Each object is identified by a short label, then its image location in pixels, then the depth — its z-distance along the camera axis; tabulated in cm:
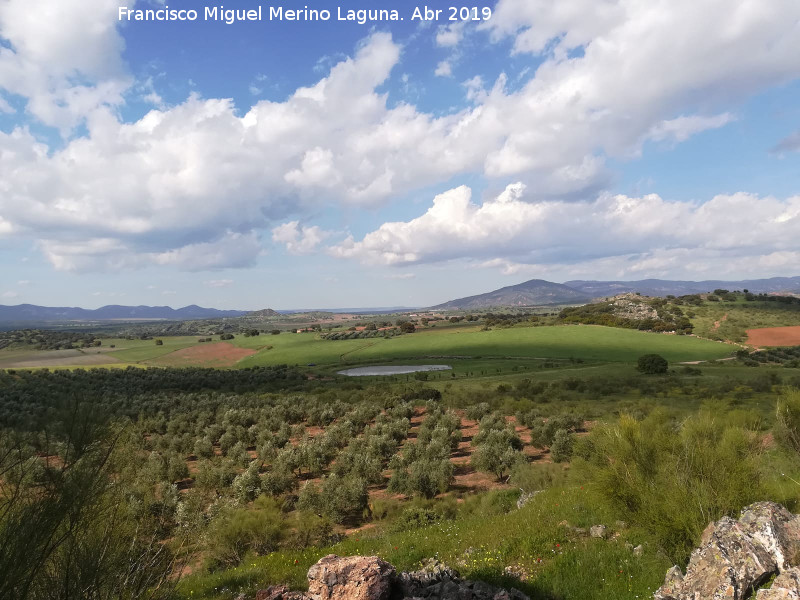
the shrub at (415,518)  1740
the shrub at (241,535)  1549
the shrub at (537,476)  2095
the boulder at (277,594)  948
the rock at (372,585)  895
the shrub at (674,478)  977
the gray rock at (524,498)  1816
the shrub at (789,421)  1984
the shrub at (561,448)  2598
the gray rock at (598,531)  1280
